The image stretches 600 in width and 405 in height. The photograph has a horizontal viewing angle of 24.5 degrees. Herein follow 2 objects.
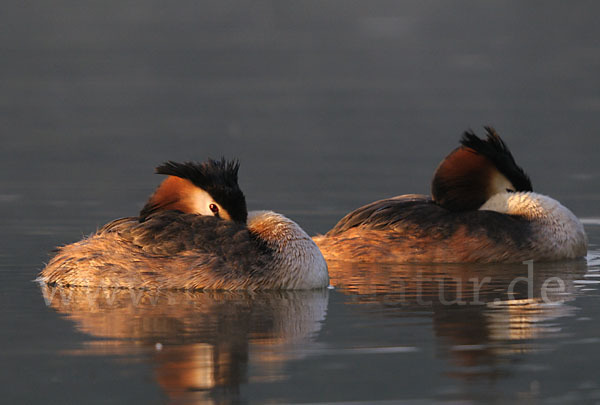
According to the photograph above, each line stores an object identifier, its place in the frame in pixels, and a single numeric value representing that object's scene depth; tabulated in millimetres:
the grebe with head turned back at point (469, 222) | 13188
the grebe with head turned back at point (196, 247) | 10844
